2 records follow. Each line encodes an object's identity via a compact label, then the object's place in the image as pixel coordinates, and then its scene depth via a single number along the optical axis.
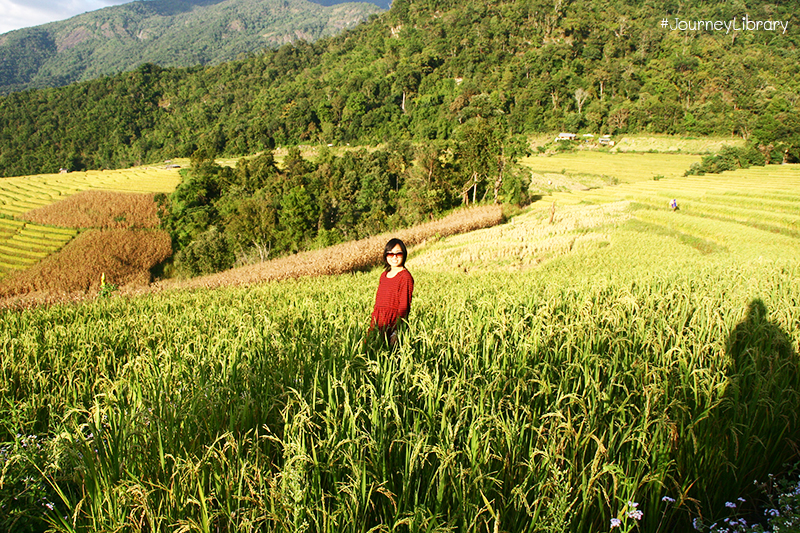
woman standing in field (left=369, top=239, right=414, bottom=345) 3.59
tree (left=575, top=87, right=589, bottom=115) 84.19
